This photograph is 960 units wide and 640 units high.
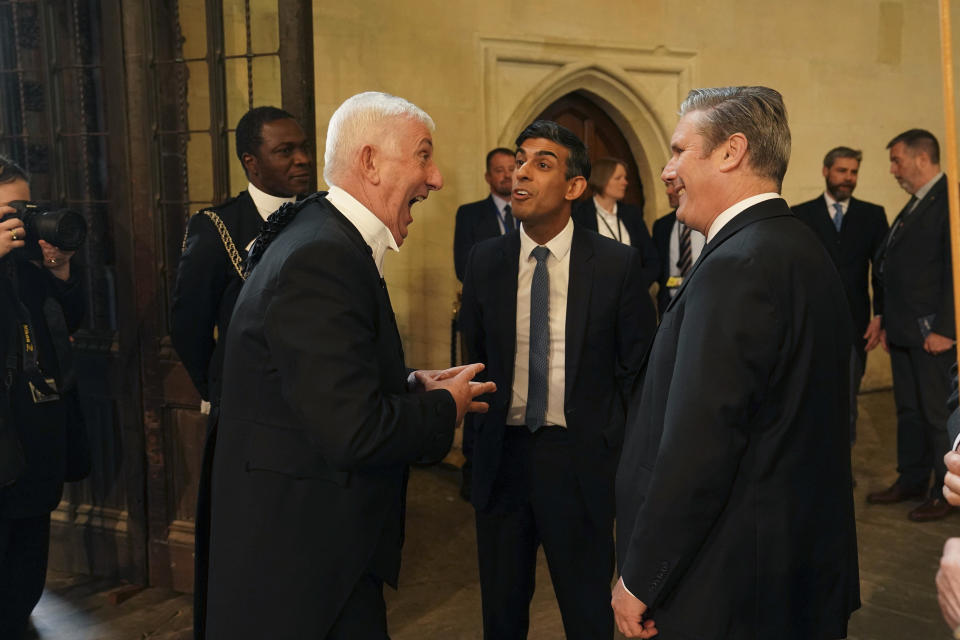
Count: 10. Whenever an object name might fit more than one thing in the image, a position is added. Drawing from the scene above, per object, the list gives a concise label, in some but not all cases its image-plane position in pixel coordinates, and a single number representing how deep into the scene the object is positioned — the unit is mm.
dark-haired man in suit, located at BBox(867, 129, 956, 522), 4672
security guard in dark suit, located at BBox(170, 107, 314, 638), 3096
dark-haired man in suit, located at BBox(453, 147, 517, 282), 5543
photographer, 2895
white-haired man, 1727
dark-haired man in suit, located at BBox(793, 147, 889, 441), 5707
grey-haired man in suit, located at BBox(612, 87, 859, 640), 1676
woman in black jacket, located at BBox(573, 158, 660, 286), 5734
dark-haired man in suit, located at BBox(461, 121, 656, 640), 2691
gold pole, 1269
